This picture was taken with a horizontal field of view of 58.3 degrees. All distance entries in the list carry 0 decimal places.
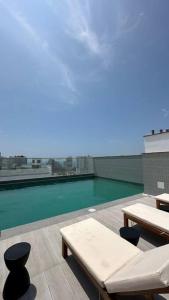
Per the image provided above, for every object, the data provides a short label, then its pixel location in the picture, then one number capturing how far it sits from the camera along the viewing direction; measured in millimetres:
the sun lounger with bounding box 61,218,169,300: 903
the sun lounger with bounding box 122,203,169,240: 2128
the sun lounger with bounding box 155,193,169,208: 3215
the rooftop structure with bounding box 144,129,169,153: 7270
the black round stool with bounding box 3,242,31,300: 1419
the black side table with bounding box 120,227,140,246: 1853
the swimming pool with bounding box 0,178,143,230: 4988
